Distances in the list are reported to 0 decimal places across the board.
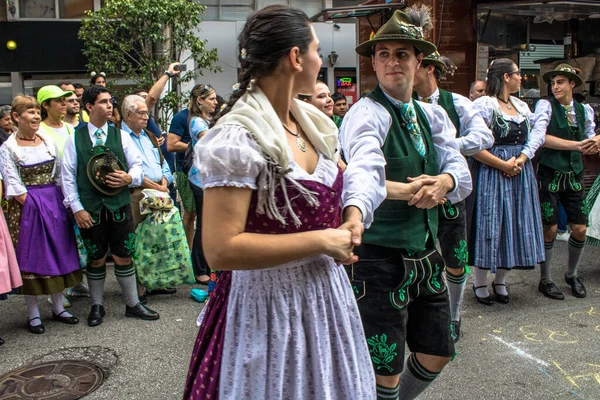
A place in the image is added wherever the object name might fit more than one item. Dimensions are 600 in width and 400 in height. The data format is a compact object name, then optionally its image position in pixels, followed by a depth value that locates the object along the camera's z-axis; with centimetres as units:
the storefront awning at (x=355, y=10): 899
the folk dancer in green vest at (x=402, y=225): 265
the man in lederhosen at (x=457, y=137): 405
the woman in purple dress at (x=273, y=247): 176
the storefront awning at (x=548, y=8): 825
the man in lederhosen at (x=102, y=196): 492
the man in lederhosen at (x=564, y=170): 567
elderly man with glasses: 552
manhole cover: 381
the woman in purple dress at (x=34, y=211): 493
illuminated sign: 1908
